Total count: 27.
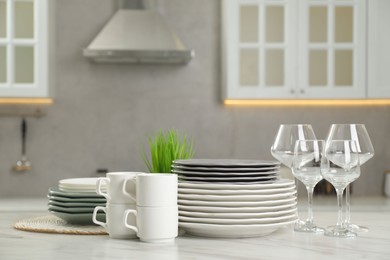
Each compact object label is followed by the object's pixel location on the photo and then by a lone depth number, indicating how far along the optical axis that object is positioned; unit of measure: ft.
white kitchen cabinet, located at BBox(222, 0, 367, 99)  14.27
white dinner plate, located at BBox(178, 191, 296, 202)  6.24
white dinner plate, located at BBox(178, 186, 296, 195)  6.26
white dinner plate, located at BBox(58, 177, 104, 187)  6.88
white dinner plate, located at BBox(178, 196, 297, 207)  6.24
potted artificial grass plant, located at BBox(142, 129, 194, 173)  7.74
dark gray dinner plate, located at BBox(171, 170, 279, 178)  6.41
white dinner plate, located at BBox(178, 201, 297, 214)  6.23
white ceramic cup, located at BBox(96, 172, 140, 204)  6.24
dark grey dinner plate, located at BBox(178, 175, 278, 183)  6.41
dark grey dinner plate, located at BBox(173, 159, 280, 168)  6.42
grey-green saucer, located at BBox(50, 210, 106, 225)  6.86
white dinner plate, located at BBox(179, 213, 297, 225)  6.23
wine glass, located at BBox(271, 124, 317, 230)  6.89
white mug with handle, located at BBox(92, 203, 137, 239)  6.26
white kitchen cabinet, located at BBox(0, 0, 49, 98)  13.95
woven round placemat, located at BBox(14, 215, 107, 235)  6.63
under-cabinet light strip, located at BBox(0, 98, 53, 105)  14.87
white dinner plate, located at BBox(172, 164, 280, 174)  6.43
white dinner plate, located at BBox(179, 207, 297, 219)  6.23
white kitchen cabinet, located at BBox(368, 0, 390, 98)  14.29
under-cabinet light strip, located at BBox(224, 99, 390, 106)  15.27
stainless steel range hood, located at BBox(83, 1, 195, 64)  13.91
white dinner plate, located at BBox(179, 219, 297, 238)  6.22
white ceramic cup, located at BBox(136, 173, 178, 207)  6.06
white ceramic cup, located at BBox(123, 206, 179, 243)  6.07
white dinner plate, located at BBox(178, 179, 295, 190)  6.27
